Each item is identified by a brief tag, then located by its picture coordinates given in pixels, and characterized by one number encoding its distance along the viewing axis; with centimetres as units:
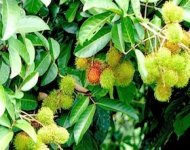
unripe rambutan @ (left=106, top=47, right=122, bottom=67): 147
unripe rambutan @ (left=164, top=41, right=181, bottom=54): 134
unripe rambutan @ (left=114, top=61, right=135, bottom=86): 147
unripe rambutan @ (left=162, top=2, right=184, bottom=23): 135
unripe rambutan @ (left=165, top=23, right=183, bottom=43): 130
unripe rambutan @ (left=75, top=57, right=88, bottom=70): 157
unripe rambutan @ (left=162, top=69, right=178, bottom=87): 132
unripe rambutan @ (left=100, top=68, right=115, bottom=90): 145
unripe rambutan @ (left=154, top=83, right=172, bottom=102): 142
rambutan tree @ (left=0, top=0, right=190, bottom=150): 133
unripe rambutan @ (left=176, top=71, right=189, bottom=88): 135
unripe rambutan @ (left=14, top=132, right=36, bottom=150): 131
